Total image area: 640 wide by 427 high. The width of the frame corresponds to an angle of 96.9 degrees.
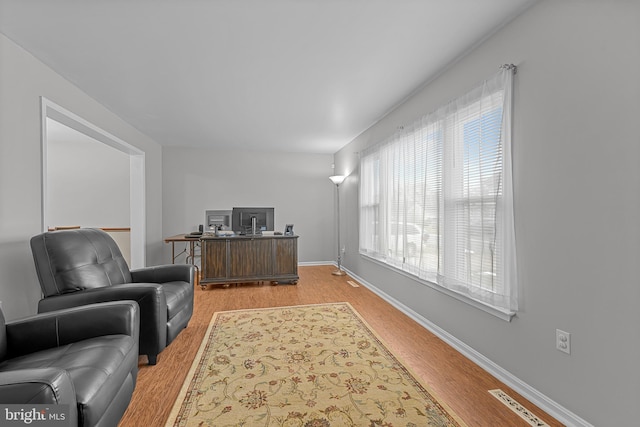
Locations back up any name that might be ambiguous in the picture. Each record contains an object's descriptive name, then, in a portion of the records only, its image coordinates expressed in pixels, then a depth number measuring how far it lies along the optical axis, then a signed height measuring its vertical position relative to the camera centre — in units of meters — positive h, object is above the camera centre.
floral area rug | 1.67 -1.21
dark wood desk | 4.58 -0.77
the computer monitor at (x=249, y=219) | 4.88 -0.11
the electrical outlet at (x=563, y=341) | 1.61 -0.75
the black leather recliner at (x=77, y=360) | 1.06 -0.73
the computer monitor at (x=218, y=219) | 5.19 -0.12
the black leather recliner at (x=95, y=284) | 2.05 -0.55
